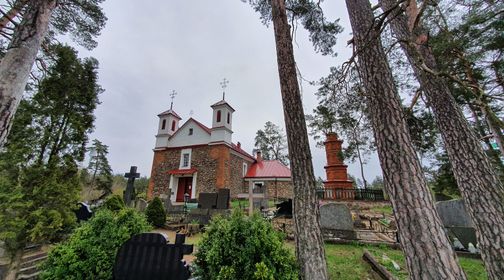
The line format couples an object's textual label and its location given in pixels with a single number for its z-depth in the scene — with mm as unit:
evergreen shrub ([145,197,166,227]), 8039
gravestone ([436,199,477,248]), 4797
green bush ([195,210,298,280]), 2404
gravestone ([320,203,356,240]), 5268
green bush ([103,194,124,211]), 7055
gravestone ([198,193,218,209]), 9797
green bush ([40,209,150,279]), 2648
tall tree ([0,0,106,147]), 2230
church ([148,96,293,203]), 16172
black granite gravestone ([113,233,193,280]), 2672
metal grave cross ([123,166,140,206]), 9616
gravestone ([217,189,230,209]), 9539
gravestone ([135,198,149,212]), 9912
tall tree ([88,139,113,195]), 15172
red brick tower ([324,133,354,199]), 13328
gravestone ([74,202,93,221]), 5797
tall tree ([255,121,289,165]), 30703
